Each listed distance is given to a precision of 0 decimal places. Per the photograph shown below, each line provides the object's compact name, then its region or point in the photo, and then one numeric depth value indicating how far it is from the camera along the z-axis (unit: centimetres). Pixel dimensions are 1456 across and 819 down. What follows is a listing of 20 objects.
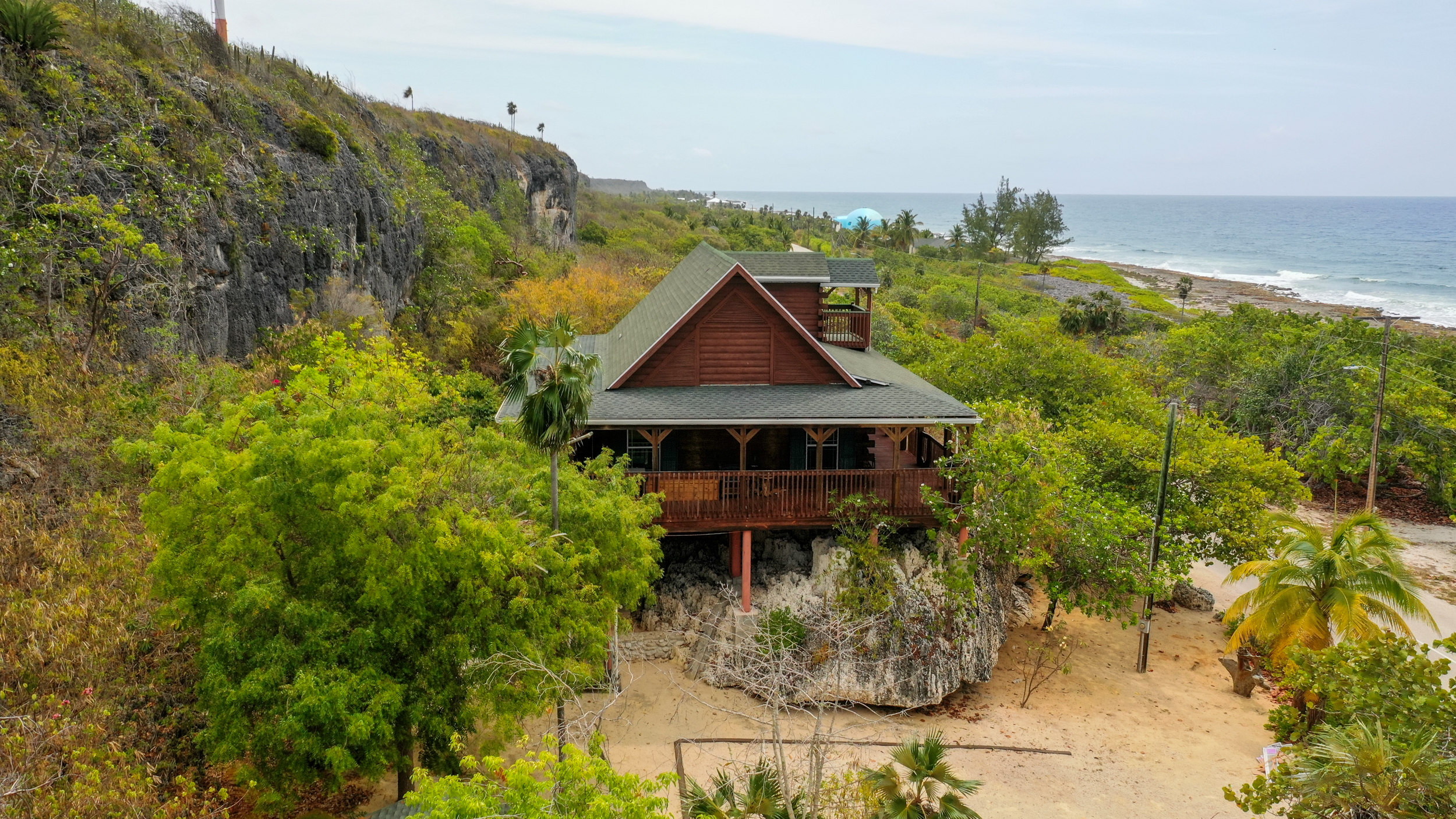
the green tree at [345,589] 1130
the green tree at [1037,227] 11962
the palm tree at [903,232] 9750
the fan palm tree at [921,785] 1138
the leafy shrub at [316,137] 2723
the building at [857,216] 10319
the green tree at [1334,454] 3061
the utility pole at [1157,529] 1892
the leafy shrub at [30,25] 1747
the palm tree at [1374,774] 982
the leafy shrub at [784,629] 1767
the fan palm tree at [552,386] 1293
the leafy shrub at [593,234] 6781
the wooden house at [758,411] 1842
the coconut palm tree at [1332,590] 1583
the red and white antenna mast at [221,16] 2756
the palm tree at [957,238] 11650
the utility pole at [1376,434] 2495
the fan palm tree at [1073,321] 5216
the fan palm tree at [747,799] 1092
